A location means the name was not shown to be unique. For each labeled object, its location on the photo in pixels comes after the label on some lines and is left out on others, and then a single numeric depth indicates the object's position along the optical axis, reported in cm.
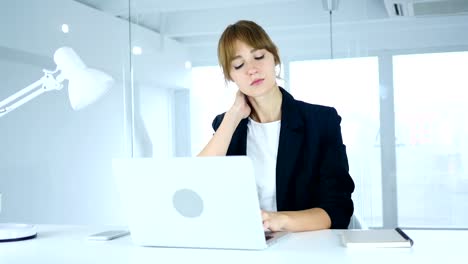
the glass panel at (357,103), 394
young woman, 202
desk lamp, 180
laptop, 137
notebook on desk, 144
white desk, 134
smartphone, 170
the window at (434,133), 383
